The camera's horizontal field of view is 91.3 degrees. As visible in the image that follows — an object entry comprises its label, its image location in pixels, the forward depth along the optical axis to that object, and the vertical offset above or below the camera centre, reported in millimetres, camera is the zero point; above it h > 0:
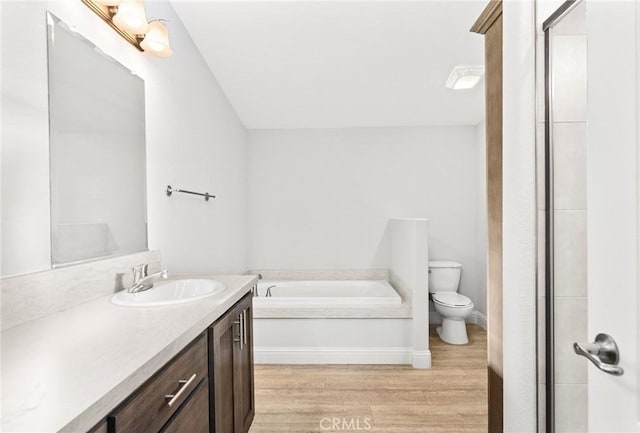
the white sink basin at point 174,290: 1310 -352
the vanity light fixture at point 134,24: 1436 +943
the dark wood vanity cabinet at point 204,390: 743 -546
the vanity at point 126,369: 578 -339
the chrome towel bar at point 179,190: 1993 +164
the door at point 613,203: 577 +17
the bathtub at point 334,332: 2607 -994
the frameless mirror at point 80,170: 1057 +193
